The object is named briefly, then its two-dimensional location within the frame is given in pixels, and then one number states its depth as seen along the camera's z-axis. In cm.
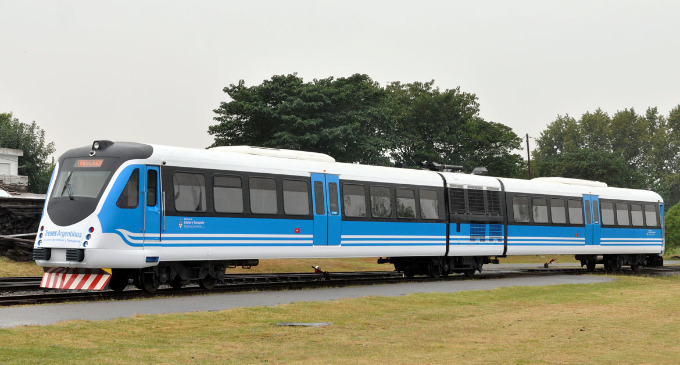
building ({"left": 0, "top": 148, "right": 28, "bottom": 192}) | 6022
